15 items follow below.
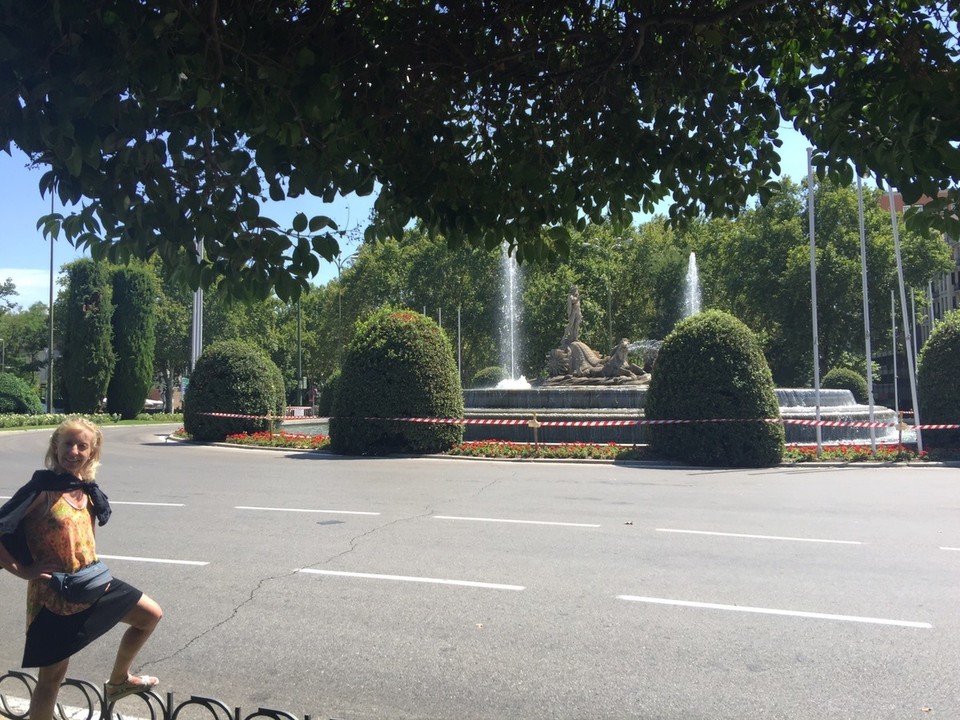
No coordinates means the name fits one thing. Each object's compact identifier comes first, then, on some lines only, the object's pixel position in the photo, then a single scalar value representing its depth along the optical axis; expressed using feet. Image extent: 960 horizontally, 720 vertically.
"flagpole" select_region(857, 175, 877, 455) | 64.59
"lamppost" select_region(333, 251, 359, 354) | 188.97
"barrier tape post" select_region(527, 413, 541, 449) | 68.39
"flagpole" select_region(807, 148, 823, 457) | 64.01
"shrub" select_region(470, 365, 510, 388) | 146.51
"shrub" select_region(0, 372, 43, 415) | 142.00
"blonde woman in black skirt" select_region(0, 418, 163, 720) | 11.41
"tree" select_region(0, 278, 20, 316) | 266.57
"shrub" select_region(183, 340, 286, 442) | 85.40
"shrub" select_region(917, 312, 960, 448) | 68.49
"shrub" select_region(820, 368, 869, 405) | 133.59
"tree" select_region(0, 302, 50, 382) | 259.19
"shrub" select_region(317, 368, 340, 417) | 123.57
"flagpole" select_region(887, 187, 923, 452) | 64.85
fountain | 74.95
